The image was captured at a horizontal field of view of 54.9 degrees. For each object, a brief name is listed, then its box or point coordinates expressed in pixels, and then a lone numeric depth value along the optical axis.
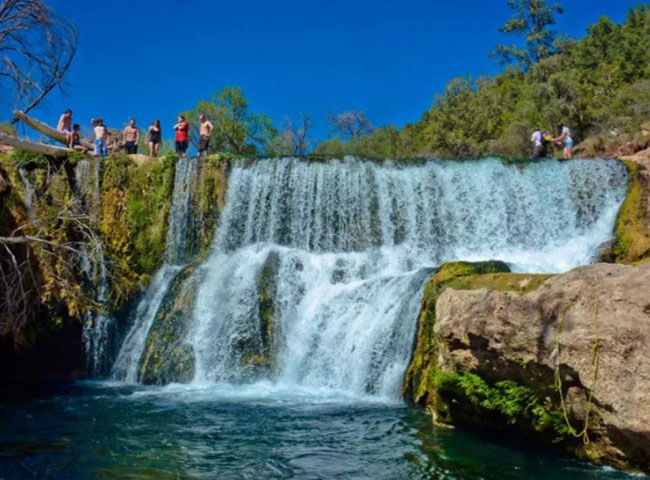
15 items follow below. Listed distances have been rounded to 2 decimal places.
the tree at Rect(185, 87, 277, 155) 38.28
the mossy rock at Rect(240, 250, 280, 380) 11.85
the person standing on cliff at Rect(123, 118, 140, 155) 18.52
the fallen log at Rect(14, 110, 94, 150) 16.16
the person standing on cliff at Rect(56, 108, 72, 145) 17.45
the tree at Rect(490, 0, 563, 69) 42.12
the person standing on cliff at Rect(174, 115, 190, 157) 18.39
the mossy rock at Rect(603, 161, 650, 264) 13.83
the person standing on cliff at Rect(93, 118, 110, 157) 17.39
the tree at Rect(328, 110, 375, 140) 51.53
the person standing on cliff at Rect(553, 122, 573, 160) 19.50
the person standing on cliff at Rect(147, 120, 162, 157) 18.78
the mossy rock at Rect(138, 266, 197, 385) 12.27
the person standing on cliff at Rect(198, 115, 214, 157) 18.55
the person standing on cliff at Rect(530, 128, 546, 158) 20.08
